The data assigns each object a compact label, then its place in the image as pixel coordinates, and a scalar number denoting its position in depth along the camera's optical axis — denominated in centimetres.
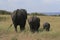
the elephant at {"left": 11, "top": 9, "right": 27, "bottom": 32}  1825
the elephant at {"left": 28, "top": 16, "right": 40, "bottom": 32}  1809
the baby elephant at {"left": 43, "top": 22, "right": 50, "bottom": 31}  2025
